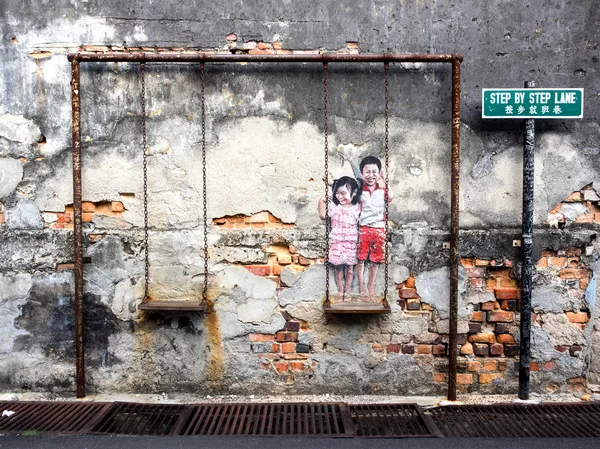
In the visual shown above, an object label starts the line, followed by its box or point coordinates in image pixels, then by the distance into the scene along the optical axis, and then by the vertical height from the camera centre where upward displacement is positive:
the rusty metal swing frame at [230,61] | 3.57 +0.67
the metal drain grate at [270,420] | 3.22 -1.36
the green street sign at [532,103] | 3.57 +0.79
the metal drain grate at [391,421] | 3.21 -1.37
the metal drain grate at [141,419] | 3.27 -1.36
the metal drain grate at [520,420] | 3.21 -1.37
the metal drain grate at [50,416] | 3.26 -1.34
